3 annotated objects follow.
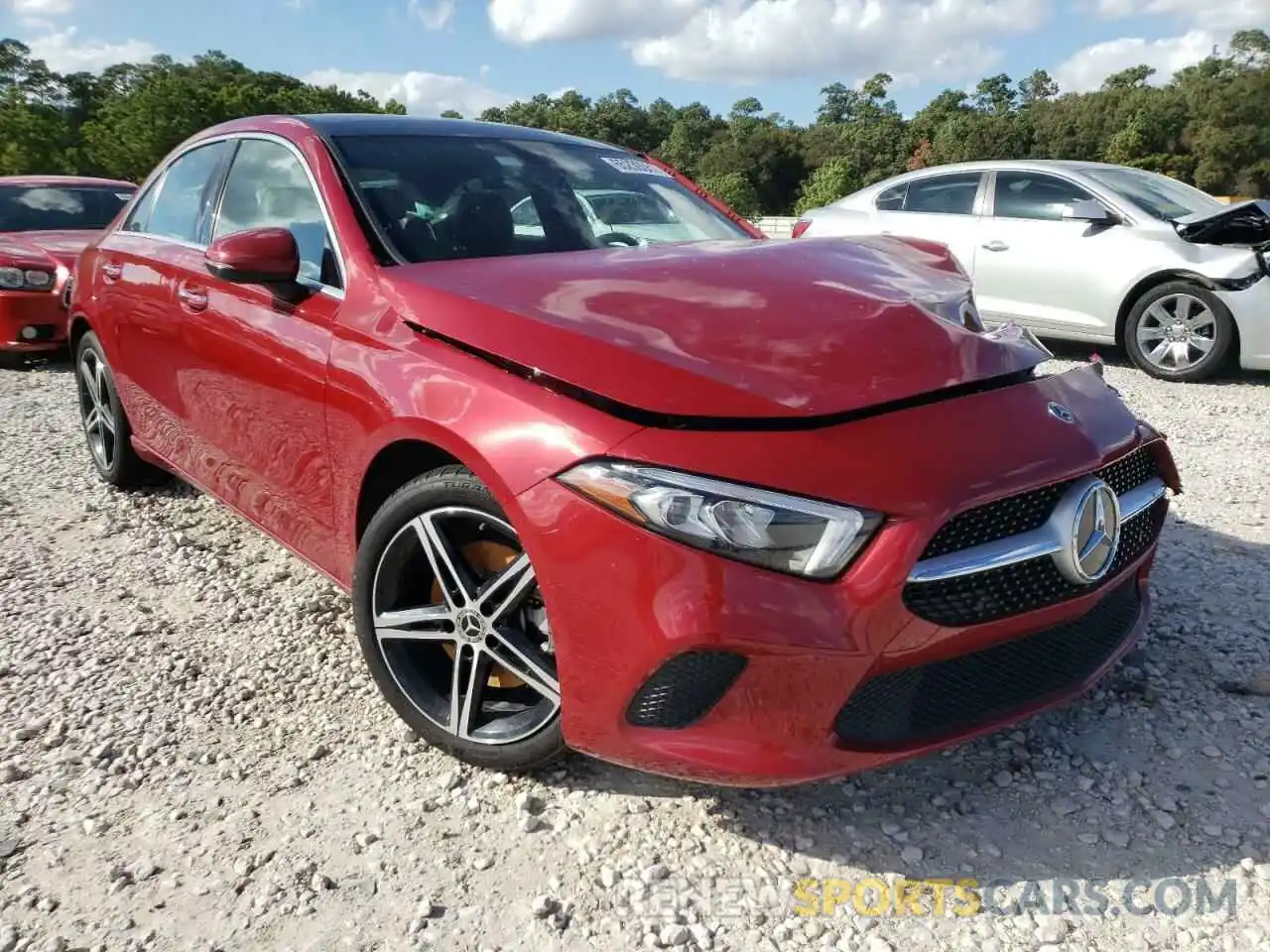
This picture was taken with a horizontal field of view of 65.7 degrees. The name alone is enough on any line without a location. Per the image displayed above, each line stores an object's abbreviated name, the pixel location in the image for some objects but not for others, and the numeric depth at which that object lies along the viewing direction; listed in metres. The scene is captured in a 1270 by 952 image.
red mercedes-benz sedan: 1.79
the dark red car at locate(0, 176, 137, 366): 7.21
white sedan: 6.33
